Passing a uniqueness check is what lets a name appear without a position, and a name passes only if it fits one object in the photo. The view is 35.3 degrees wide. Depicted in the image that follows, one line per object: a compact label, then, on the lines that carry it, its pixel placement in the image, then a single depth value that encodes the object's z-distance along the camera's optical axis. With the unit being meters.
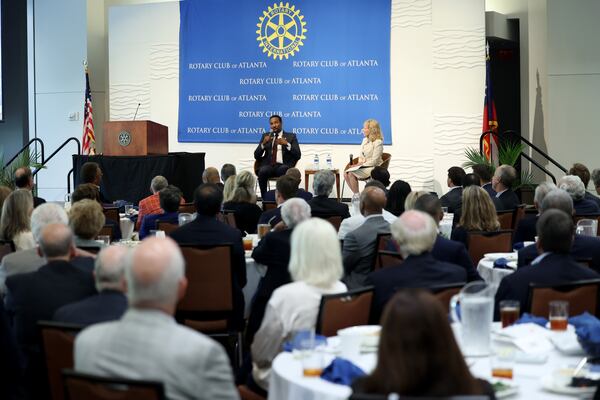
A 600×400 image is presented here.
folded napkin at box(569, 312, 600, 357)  3.46
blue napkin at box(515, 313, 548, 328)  3.94
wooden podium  13.17
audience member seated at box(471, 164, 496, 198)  10.15
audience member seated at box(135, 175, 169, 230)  8.92
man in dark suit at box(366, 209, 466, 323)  4.37
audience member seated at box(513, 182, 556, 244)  7.54
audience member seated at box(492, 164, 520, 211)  9.20
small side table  14.16
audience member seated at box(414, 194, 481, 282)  5.54
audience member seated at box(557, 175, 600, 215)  8.14
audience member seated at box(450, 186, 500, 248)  6.98
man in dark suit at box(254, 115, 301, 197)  14.00
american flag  15.85
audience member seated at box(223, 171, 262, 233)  8.62
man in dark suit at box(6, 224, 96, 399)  4.14
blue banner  14.93
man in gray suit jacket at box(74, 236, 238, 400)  2.69
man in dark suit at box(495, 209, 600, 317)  4.45
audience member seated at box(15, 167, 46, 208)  10.25
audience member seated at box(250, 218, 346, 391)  4.06
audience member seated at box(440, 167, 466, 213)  9.44
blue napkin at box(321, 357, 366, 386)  3.16
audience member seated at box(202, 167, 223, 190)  10.54
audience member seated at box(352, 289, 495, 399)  2.27
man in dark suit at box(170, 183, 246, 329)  6.11
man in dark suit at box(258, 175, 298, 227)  7.89
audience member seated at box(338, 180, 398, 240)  6.93
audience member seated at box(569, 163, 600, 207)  10.11
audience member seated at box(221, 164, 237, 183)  11.04
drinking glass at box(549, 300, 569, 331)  3.76
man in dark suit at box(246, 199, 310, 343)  5.81
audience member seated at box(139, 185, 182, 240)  7.79
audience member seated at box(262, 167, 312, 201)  9.69
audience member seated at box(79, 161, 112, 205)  10.06
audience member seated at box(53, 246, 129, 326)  3.58
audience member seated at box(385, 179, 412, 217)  8.30
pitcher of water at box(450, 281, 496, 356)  3.51
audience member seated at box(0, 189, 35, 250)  5.97
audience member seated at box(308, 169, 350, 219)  8.15
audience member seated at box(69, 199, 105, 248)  5.64
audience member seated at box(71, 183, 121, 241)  7.87
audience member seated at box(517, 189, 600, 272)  5.60
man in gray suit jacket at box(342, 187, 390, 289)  6.27
